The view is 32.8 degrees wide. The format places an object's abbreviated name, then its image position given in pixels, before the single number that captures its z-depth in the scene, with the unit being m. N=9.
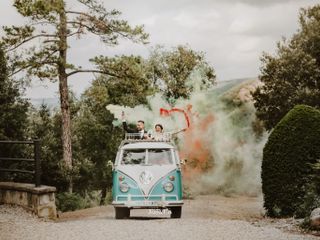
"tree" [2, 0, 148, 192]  25.08
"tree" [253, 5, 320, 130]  31.44
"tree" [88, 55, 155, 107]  27.45
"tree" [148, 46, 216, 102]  44.01
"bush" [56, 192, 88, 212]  25.89
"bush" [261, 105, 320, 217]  13.95
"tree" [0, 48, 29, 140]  21.89
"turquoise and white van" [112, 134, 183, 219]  13.87
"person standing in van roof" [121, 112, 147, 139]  15.99
